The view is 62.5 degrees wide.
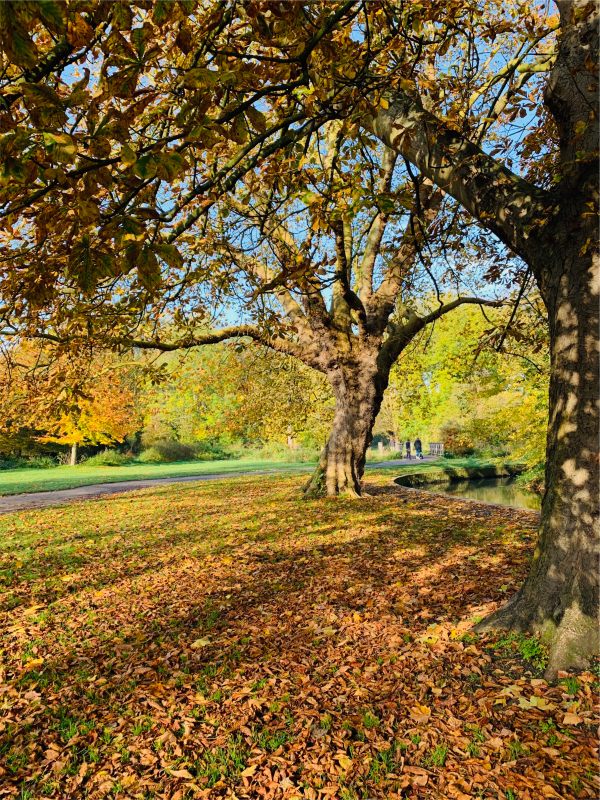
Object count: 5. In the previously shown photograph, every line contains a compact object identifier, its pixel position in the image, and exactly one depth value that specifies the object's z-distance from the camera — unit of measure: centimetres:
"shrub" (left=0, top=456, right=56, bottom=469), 2997
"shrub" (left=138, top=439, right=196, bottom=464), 3822
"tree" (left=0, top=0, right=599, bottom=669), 199
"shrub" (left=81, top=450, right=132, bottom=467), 3216
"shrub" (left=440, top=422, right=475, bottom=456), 3803
